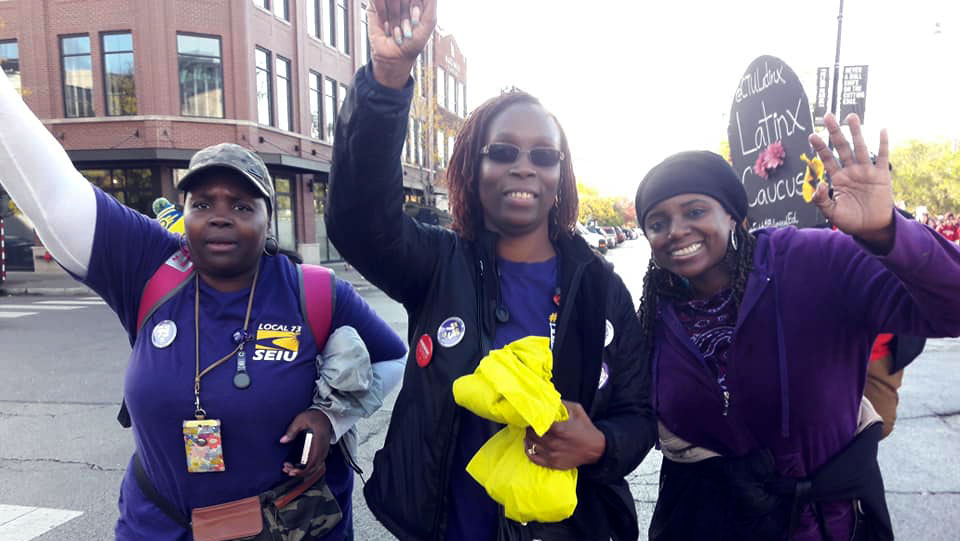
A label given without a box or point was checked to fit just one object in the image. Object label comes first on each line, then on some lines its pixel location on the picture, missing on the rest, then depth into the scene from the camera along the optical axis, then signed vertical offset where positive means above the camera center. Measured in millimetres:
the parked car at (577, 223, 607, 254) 28789 -1796
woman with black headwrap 1545 -421
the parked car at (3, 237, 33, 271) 19000 -1580
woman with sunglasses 1423 -269
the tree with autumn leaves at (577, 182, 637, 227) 53984 -265
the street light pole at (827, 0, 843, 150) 7847 +1830
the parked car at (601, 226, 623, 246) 42475 -2087
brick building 18047 +3973
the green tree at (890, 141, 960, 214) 39812 +2138
